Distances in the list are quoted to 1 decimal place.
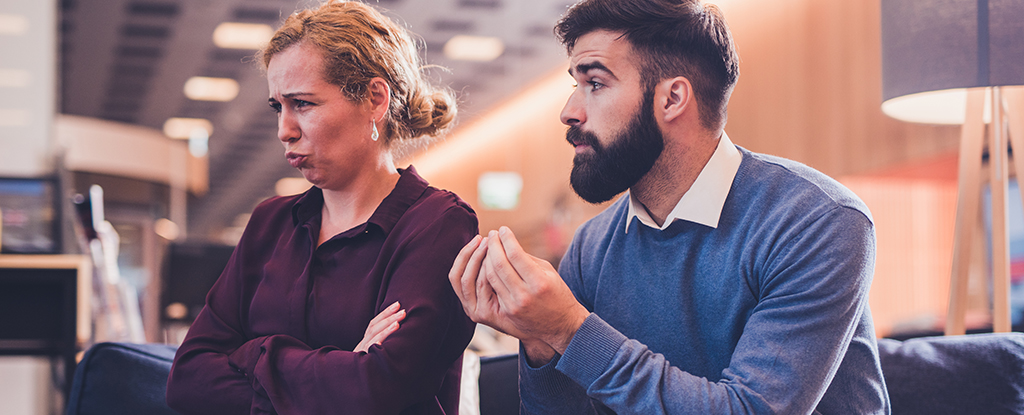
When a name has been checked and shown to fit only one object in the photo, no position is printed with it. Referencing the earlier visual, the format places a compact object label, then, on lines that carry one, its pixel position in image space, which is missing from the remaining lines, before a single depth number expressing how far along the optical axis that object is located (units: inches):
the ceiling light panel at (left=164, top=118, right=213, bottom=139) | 471.8
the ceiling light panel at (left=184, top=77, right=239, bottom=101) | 383.9
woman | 48.6
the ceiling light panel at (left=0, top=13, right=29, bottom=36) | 177.5
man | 41.7
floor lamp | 74.4
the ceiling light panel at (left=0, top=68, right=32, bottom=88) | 175.8
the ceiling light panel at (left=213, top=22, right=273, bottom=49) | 307.9
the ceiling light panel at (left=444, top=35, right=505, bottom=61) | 330.6
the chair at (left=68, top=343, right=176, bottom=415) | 58.8
